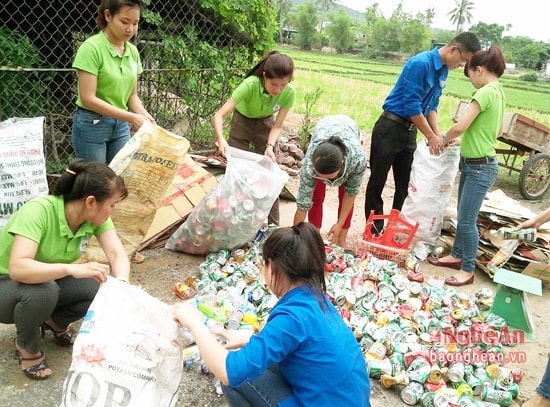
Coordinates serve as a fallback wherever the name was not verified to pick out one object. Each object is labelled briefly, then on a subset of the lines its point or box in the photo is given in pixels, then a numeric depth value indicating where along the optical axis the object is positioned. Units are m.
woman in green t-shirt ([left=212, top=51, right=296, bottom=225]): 3.17
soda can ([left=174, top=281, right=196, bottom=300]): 2.92
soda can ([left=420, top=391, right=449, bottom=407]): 2.21
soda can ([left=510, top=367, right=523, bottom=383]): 2.56
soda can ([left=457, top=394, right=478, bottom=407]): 2.20
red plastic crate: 3.59
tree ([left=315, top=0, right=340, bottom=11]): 103.49
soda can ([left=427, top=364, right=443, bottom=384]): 2.38
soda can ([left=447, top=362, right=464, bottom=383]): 2.41
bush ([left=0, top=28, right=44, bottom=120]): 3.56
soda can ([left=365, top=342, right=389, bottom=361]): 2.49
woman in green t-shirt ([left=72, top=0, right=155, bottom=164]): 2.60
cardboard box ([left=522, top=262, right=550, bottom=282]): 3.63
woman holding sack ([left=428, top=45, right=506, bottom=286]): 3.27
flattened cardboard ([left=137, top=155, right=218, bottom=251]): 3.50
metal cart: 6.08
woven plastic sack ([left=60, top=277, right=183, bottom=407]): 1.61
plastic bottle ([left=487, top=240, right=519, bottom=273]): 3.57
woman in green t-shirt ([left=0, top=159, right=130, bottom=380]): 1.88
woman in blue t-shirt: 1.49
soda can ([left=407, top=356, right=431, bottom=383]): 2.37
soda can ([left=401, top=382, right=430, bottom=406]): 2.29
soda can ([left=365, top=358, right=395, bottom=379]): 2.40
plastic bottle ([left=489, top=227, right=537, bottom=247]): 2.89
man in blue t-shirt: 3.52
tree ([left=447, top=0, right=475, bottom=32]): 92.94
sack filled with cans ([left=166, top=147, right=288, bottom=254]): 3.19
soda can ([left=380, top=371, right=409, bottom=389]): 2.36
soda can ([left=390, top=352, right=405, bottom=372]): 2.42
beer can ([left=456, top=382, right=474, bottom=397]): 2.35
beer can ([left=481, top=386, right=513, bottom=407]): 2.34
